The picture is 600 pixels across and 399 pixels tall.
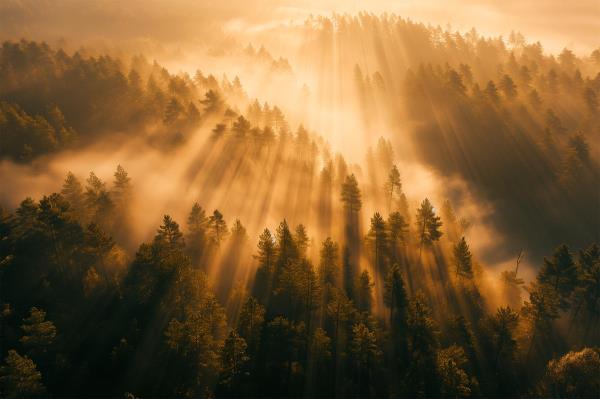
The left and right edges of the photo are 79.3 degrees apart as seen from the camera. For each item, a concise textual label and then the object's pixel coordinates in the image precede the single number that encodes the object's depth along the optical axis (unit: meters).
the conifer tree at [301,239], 62.94
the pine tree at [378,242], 65.31
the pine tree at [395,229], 66.81
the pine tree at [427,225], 68.00
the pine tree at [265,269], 57.46
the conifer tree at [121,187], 71.95
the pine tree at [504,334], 48.38
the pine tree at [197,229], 65.81
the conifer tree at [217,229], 65.19
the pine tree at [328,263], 57.36
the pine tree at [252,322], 47.62
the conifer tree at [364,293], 56.72
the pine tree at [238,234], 66.88
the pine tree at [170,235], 57.44
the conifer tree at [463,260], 60.41
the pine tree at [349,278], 60.64
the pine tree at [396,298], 52.16
